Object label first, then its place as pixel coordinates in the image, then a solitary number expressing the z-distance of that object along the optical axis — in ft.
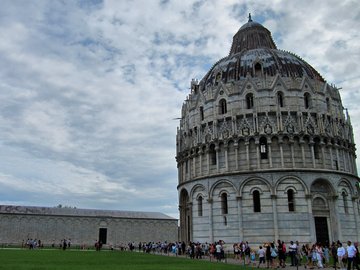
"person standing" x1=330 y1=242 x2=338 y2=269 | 75.85
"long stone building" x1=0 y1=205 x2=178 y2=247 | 208.85
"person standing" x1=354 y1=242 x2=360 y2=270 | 64.91
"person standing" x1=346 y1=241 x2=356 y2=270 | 64.13
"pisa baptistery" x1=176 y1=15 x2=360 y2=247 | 123.95
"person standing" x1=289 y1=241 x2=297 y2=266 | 79.20
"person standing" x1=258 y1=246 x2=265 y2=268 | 83.32
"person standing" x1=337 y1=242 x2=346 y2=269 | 70.52
